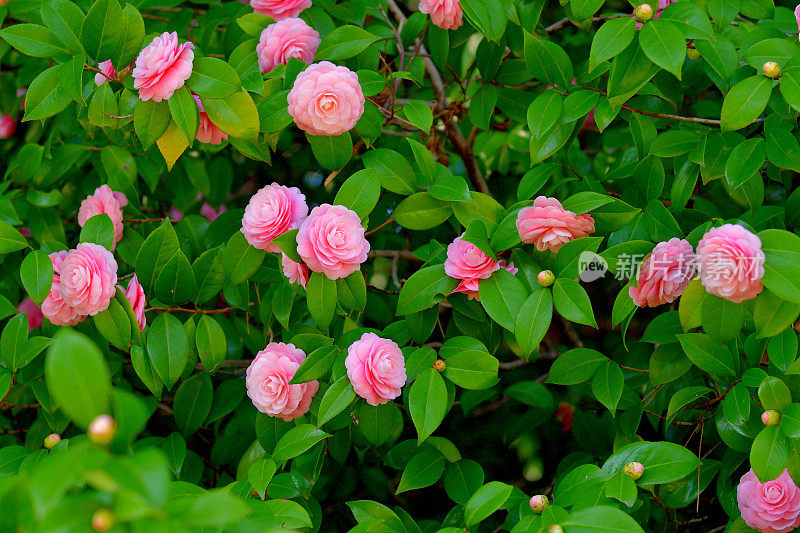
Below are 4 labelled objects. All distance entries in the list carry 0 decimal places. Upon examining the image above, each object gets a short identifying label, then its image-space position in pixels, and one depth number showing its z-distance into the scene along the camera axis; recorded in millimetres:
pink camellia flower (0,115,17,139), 2572
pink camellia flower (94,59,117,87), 2202
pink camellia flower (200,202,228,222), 2629
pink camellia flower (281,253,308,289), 2157
